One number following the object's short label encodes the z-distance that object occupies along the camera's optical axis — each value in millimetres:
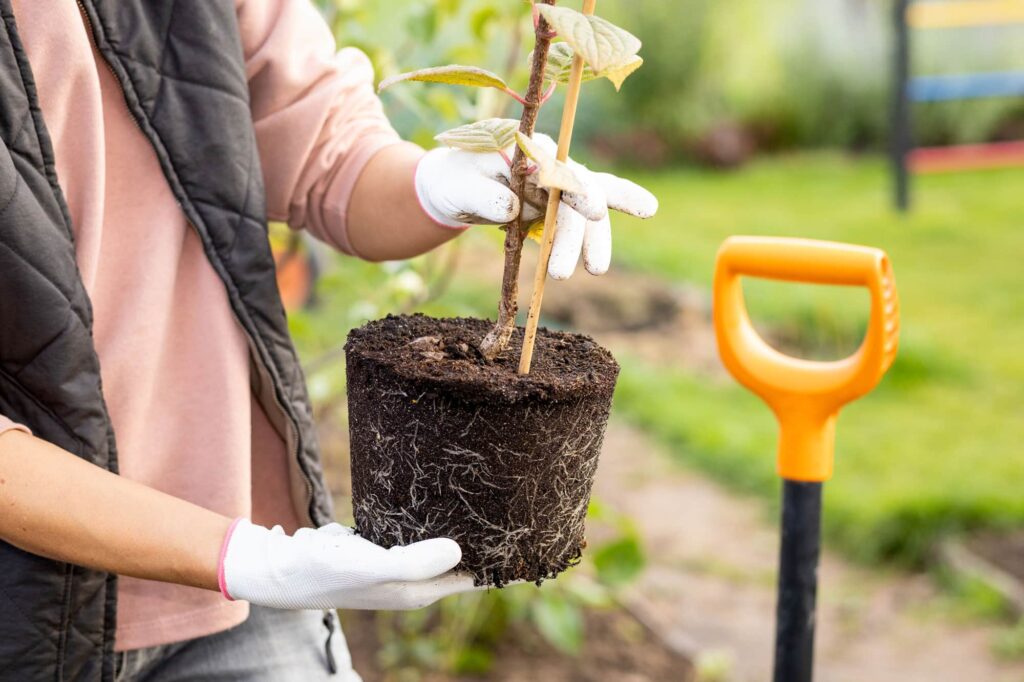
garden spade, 1503
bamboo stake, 1104
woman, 1147
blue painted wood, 6555
